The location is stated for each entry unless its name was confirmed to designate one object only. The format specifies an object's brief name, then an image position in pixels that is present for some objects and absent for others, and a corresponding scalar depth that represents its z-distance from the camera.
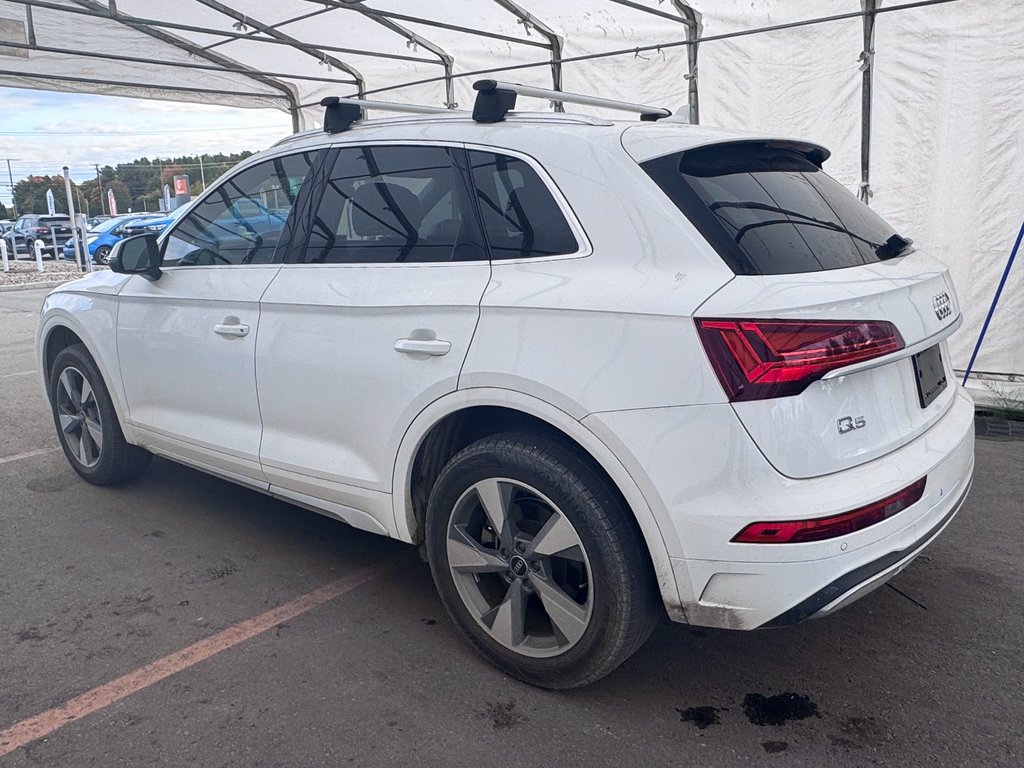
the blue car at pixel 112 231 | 25.11
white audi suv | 2.26
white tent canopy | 6.41
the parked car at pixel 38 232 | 31.39
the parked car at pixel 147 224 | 23.87
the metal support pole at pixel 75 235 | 23.72
